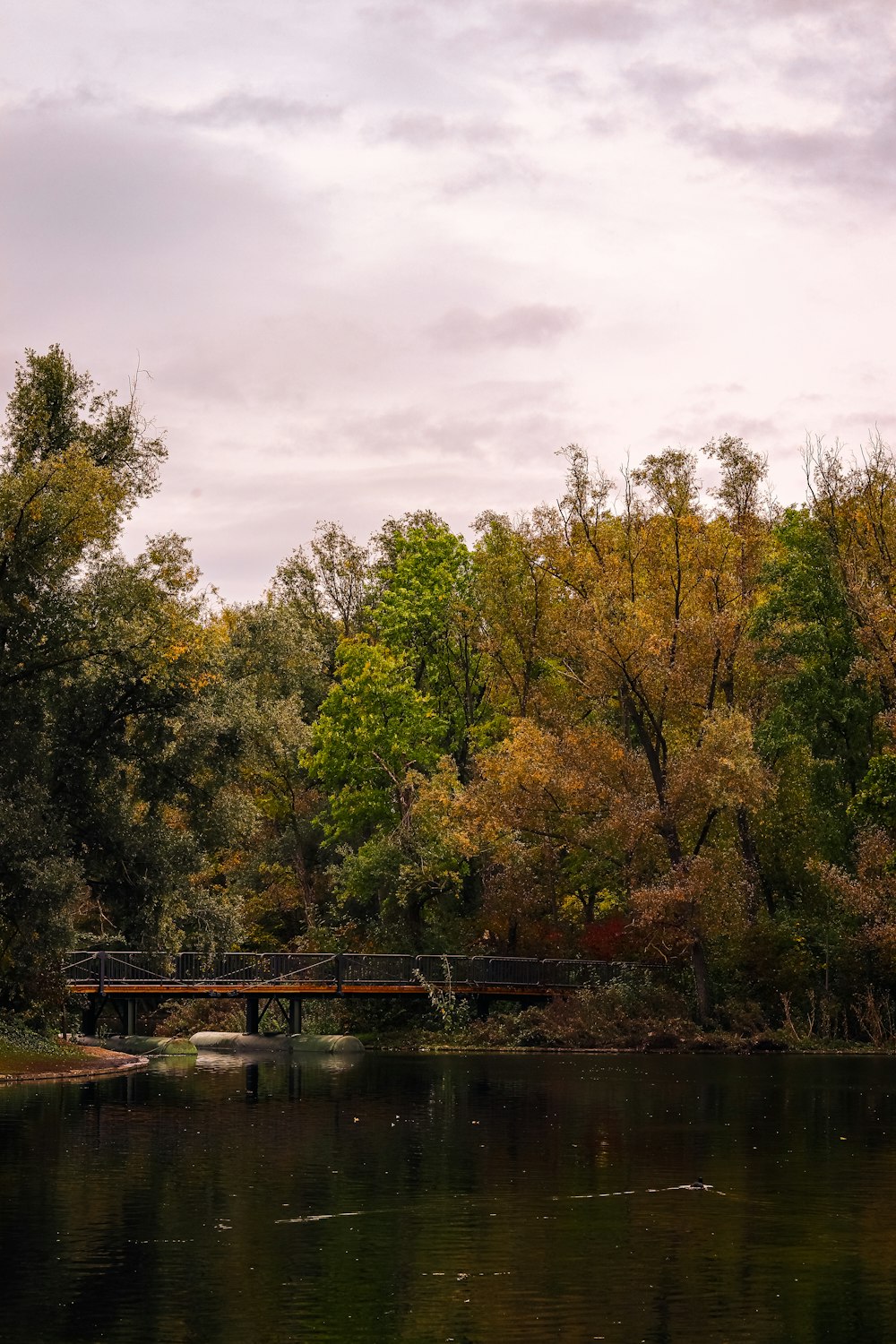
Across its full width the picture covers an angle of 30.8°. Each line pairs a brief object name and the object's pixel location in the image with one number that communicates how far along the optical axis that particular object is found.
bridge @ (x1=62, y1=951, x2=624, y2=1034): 50.41
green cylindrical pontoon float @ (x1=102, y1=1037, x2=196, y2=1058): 52.25
